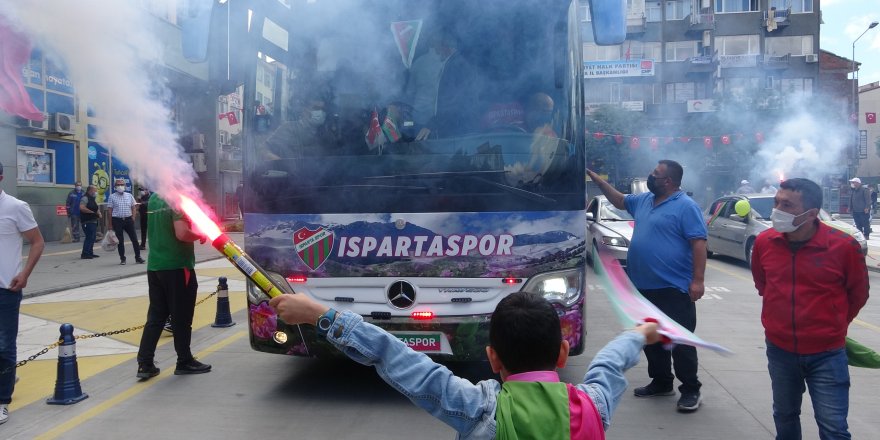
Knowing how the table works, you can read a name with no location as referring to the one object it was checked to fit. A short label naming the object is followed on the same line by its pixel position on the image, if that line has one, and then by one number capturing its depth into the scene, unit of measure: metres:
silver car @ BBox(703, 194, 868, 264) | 13.21
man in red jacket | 3.22
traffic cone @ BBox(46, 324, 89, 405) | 4.95
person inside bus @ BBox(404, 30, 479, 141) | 4.71
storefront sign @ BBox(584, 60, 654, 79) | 40.06
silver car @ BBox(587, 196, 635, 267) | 11.82
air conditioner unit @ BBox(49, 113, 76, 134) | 16.80
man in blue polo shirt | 4.75
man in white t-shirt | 4.63
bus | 4.52
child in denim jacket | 1.70
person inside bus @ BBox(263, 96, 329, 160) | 4.76
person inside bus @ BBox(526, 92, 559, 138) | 4.70
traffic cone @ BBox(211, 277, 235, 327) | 8.05
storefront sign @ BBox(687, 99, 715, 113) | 43.91
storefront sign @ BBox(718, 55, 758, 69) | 45.03
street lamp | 45.54
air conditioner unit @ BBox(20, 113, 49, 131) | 15.41
